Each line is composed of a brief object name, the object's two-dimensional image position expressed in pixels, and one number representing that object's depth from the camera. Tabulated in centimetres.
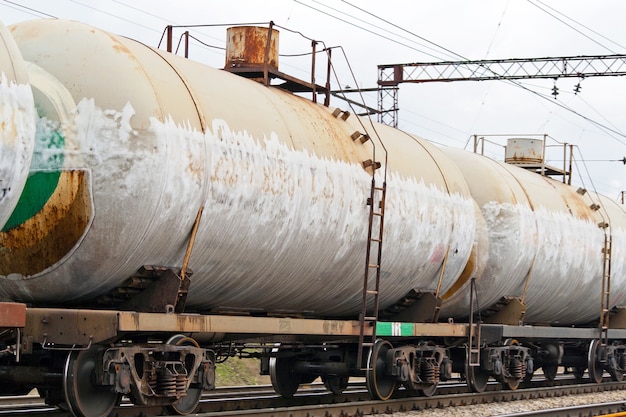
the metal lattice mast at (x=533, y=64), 3838
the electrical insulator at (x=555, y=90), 3872
